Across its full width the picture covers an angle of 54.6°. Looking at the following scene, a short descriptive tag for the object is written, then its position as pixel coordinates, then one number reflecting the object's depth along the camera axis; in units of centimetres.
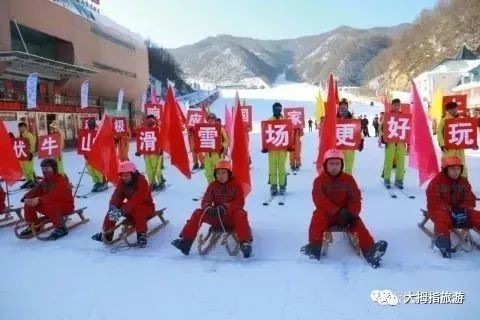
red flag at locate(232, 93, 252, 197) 707
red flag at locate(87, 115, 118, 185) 795
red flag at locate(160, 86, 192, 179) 831
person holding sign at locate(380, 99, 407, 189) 918
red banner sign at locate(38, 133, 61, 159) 1012
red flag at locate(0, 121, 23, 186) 806
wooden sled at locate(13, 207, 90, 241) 666
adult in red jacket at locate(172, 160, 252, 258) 556
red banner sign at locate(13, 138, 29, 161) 1098
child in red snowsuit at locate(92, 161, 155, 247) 614
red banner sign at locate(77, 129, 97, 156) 1067
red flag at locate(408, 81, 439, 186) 690
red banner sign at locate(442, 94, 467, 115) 1445
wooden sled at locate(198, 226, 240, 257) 571
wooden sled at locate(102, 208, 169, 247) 615
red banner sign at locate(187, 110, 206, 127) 1522
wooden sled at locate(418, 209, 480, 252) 541
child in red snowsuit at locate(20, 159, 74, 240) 672
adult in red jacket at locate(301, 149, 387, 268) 514
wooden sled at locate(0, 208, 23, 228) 744
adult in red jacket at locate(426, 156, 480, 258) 520
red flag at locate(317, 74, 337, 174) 734
